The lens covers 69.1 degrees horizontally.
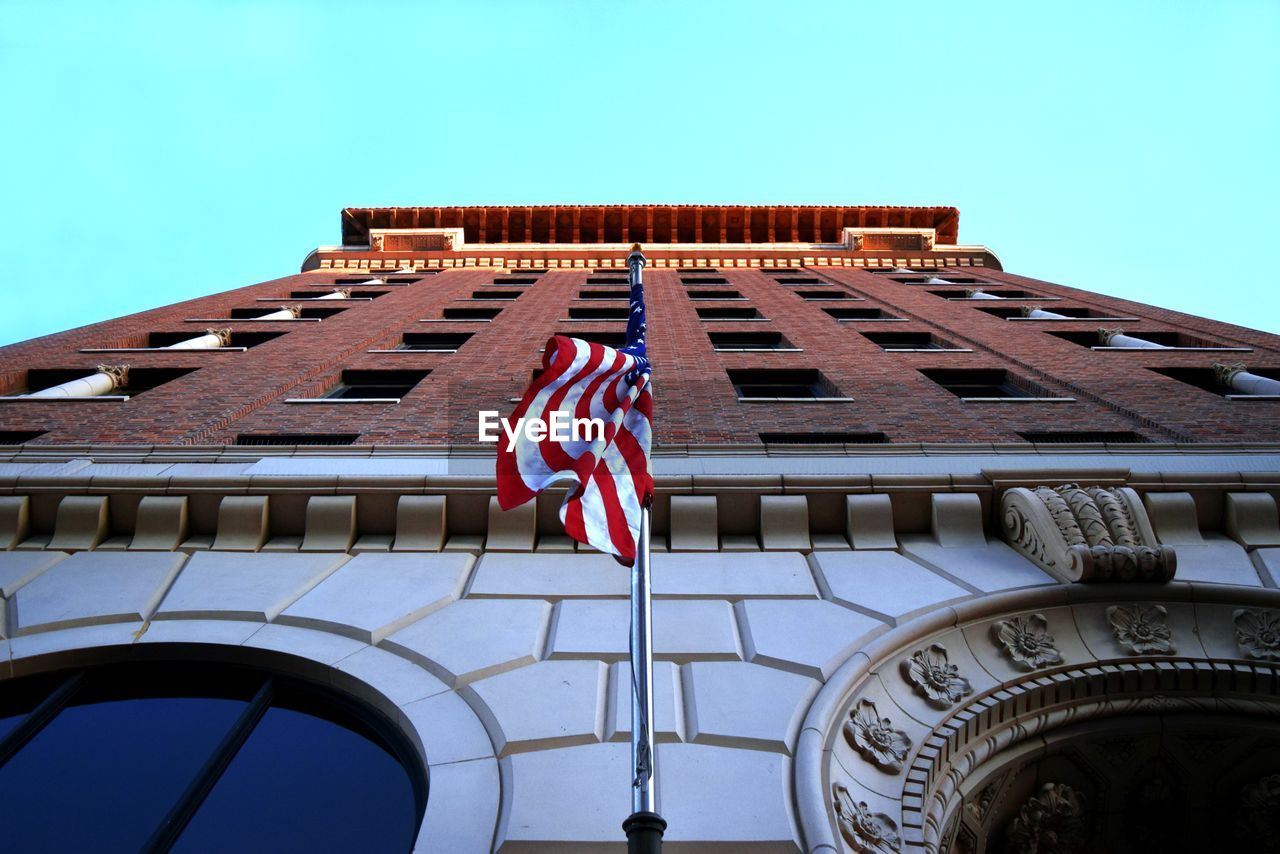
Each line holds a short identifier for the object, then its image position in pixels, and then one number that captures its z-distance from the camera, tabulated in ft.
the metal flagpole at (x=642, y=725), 14.74
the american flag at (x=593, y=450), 22.02
